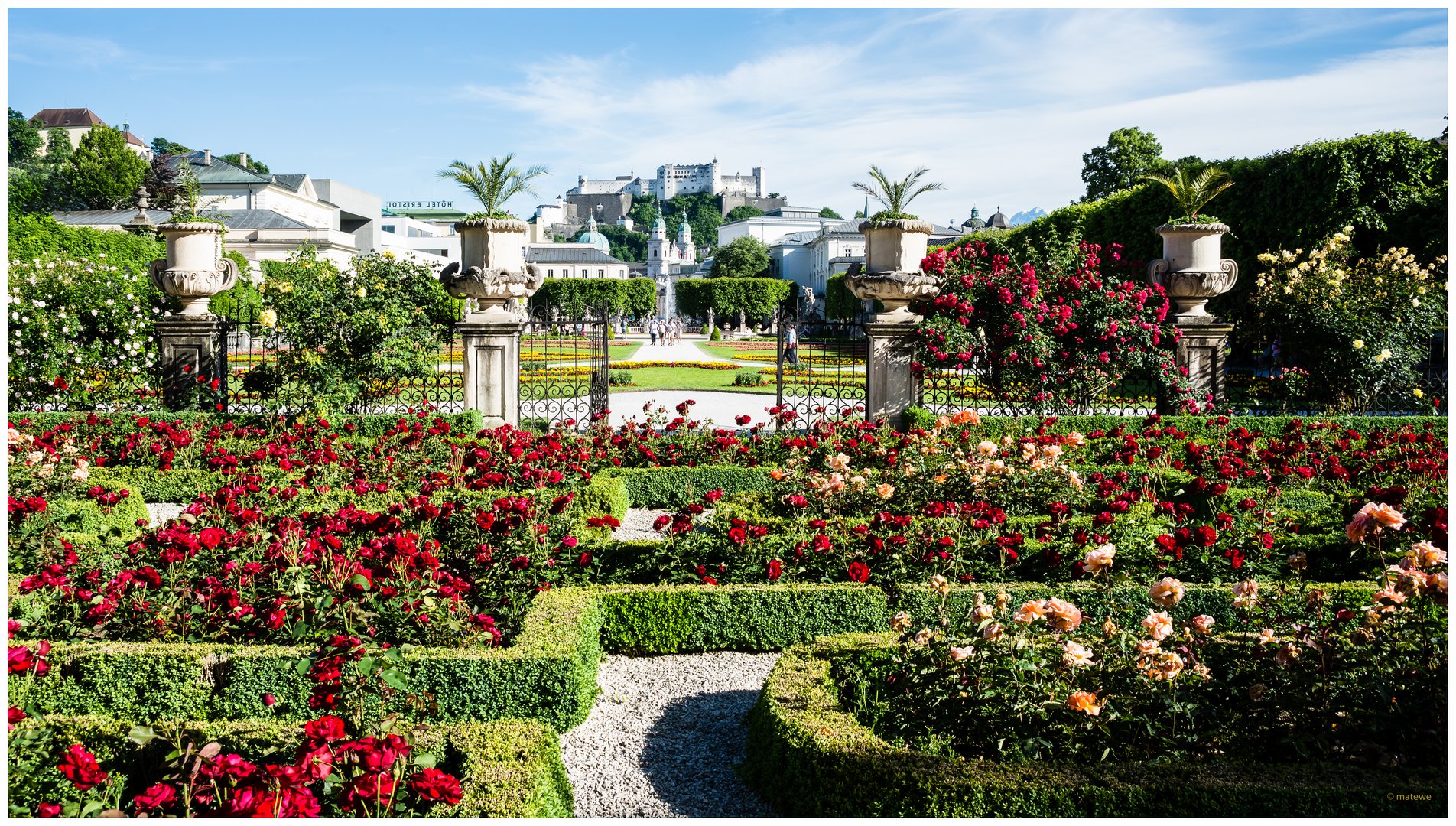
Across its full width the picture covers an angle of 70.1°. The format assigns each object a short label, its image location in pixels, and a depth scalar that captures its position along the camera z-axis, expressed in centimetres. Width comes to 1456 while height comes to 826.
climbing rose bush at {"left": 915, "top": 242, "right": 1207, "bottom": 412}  958
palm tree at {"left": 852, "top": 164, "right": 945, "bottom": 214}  973
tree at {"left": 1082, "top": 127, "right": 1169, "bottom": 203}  3481
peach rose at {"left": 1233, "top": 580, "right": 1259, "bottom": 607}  334
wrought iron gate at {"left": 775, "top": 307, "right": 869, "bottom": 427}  1033
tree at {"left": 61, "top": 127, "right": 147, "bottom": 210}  4962
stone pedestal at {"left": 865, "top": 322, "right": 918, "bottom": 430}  974
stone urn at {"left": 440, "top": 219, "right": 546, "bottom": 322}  975
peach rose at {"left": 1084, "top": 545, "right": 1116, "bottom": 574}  335
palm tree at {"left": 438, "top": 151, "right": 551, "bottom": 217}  999
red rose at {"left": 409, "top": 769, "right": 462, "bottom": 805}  248
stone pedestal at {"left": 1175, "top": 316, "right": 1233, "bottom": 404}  993
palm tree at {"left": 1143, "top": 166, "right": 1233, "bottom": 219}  1045
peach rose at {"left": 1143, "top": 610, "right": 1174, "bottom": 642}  312
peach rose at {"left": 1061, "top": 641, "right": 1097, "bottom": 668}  307
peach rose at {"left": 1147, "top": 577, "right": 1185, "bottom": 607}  312
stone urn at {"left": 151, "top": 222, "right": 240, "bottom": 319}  998
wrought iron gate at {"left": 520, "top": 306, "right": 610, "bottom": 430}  1059
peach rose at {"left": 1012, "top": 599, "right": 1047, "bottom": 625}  313
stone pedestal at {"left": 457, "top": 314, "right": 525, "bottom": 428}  980
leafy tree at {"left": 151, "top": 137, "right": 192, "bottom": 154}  7781
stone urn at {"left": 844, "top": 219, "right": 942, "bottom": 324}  966
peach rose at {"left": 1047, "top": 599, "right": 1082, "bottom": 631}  307
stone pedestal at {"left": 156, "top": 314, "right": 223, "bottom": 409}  995
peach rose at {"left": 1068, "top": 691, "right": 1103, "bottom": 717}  297
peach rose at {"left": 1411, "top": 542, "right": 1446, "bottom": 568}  303
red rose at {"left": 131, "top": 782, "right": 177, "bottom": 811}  247
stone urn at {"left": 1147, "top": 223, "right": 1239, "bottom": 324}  988
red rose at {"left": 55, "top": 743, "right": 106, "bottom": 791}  255
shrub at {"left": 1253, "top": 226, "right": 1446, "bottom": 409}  1031
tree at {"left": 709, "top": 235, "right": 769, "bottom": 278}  7862
